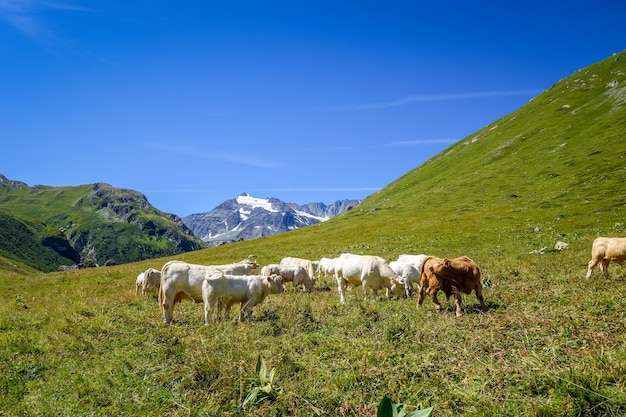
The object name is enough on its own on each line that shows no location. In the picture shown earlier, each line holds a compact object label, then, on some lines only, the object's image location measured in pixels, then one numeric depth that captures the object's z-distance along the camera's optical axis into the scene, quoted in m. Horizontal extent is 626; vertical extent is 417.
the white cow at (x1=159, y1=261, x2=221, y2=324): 14.50
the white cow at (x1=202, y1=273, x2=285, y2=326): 14.09
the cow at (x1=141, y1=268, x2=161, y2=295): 23.14
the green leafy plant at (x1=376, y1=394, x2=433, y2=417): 4.10
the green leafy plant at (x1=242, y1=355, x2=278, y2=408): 7.01
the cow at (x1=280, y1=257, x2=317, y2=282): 29.48
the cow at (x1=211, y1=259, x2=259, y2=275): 19.49
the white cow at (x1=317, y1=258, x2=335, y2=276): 26.61
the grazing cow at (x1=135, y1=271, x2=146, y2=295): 24.84
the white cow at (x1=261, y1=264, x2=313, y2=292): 23.16
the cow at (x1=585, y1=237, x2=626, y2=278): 17.00
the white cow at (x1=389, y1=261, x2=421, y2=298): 18.22
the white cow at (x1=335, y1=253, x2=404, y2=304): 18.16
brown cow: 13.31
